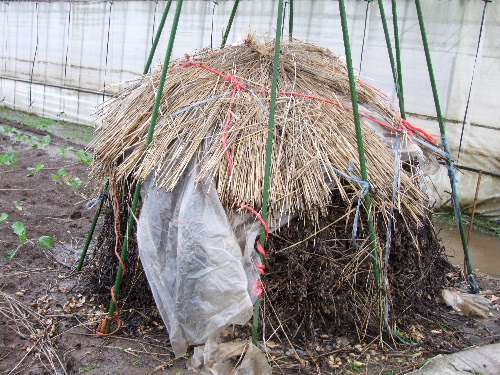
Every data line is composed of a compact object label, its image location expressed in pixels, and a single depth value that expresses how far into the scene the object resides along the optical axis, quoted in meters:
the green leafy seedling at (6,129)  10.62
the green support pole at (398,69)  4.35
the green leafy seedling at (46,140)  9.90
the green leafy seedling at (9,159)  7.97
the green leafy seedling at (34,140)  10.21
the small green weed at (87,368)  3.34
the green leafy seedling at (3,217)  5.51
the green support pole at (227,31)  4.78
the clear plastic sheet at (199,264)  3.33
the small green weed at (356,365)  3.48
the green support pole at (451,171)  4.46
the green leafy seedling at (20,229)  5.24
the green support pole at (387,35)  3.98
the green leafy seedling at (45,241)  5.07
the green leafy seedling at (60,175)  7.49
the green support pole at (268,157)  3.31
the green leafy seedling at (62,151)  9.25
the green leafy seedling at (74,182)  7.17
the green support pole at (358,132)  3.47
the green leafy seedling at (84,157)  8.68
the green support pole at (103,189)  3.81
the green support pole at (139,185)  3.62
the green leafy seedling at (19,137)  10.09
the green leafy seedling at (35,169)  7.66
